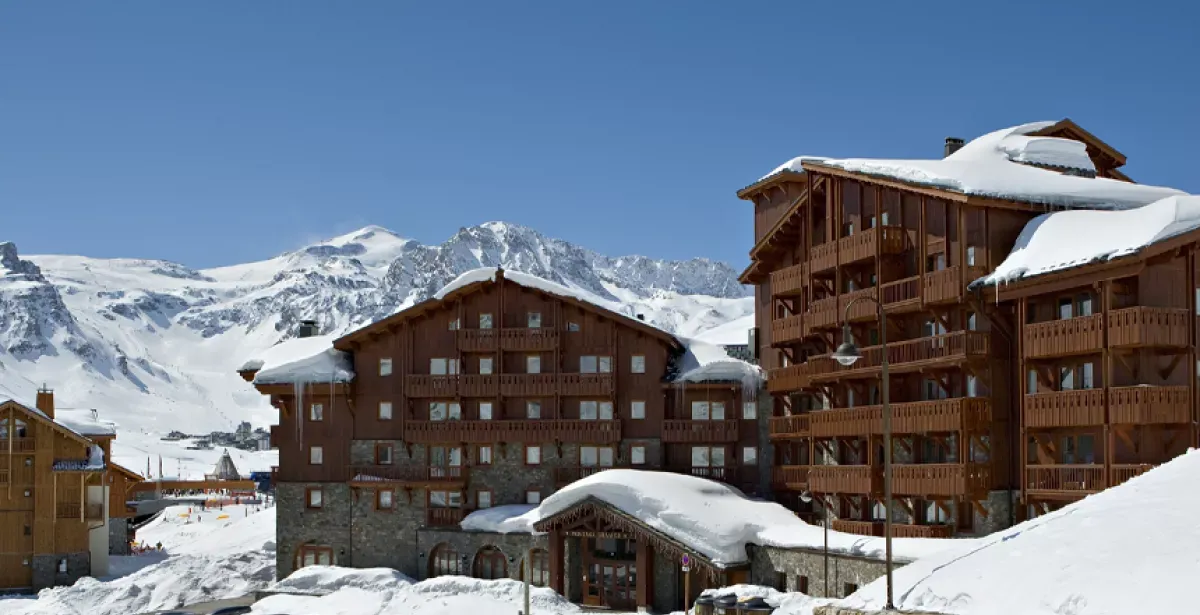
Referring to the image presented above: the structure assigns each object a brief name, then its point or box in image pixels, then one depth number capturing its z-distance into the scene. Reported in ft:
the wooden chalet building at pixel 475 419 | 204.33
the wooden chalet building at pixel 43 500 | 238.48
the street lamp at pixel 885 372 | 97.66
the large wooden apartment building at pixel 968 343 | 131.23
